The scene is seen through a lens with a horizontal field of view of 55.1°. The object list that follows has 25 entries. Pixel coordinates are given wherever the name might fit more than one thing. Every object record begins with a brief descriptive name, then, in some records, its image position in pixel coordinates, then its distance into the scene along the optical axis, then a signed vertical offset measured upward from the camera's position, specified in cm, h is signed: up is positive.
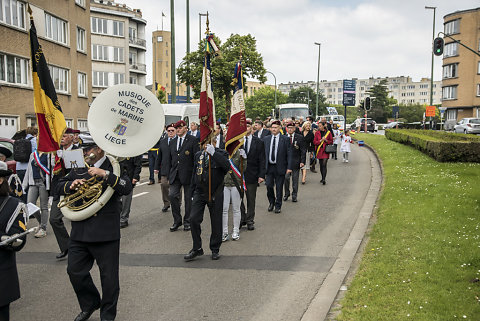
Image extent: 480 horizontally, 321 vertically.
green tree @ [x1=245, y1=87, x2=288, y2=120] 9356 +400
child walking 1952 -94
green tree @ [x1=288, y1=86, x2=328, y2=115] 10987 +577
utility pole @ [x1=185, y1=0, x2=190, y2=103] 2566 +524
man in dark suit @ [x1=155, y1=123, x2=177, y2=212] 973 -83
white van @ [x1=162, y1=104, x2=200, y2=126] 2081 +40
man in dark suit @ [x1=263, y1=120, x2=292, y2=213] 1034 -92
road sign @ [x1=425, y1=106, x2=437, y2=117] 4288 +110
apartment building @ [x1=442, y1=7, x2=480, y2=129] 6009 +746
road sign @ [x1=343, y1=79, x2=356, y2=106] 3297 +222
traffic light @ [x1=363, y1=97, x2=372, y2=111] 3141 +132
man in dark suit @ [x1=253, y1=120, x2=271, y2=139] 1159 -31
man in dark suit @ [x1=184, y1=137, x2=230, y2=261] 687 -116
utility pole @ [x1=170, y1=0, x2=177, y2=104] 2120 +369
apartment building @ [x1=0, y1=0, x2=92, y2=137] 2202 +346
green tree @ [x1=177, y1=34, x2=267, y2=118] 3244 +420
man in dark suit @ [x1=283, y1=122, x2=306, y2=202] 1157 -89
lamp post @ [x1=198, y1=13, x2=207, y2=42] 3780 +780
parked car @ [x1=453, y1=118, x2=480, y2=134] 3934 -27
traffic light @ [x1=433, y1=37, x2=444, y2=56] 2167 +363
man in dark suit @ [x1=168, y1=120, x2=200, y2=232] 879 -103
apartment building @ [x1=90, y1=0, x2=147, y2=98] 5244 +883
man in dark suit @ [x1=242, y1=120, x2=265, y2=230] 905 -88
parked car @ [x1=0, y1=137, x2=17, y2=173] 1107 -59
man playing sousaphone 455 -125
